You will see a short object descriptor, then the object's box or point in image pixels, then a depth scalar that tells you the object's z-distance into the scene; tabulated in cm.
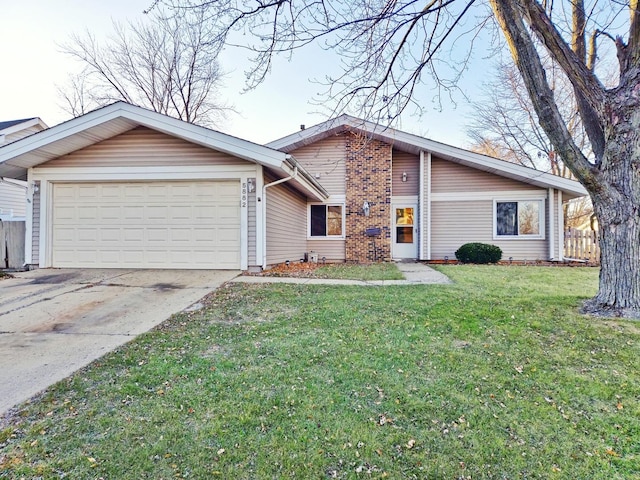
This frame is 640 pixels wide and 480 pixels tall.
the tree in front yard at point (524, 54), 457
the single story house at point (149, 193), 760
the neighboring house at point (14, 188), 1463
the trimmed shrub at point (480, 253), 1123
